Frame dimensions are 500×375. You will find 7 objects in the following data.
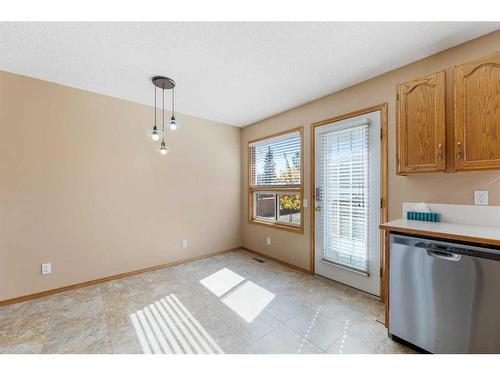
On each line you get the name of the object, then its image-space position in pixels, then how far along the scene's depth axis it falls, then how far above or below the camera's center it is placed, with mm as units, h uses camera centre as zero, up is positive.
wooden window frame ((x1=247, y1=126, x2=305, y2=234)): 3252 -35
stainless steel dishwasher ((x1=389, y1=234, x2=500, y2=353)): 1325 -733
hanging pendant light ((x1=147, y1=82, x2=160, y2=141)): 2355 +593
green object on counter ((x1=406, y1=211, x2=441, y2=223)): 1969 -258
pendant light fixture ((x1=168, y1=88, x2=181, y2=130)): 2382 +1026
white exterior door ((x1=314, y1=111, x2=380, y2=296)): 2469 -163
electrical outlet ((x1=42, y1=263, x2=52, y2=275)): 2510 -938
